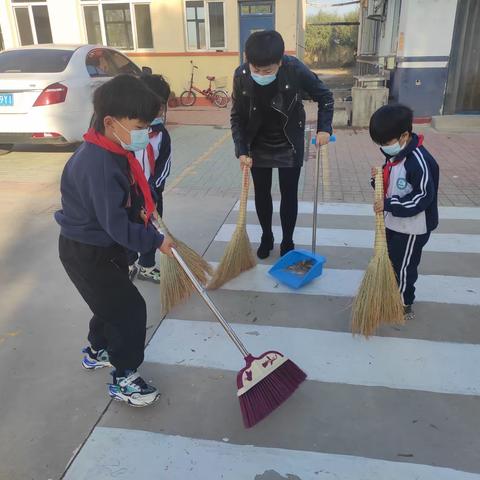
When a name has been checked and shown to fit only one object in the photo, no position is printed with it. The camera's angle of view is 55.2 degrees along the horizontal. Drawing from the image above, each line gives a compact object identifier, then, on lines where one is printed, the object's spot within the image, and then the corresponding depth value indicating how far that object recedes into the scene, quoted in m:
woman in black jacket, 3.05
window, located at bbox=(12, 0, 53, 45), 13.45
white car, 6.56
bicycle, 13.02
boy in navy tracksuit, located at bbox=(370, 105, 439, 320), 2.51
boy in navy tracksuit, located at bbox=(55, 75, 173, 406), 1.84
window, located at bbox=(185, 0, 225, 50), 12.63
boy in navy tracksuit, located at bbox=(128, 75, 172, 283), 2.80
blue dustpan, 3.40
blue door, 12.45
